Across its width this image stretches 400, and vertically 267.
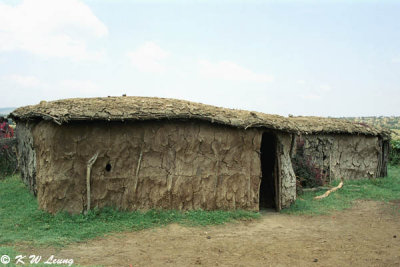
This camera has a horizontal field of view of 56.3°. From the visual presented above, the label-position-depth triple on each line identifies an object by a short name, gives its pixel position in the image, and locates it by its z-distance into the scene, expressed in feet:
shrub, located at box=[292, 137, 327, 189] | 41.55
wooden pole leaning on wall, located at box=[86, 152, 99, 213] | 25.99
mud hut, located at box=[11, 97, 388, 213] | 25.79
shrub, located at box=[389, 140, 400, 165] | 64.64
